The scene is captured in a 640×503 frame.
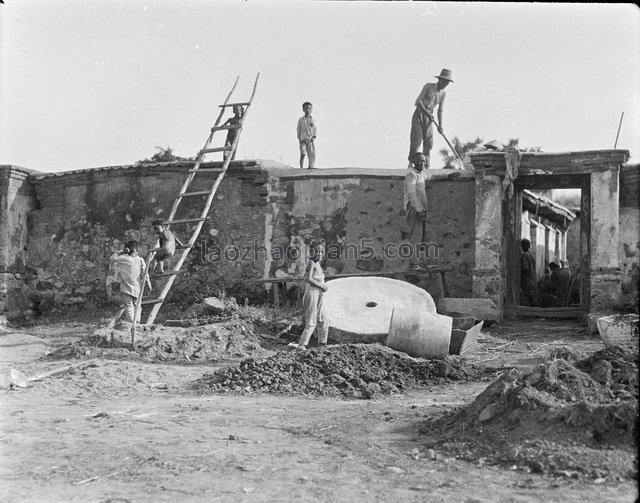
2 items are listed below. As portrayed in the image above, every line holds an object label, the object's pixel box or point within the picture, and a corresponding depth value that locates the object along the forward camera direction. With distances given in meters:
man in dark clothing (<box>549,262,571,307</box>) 16.20
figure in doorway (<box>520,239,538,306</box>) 15.73
